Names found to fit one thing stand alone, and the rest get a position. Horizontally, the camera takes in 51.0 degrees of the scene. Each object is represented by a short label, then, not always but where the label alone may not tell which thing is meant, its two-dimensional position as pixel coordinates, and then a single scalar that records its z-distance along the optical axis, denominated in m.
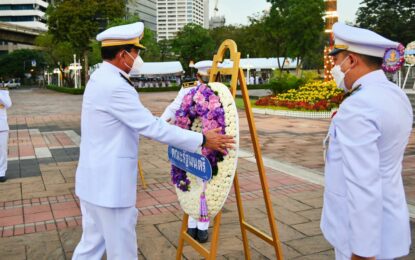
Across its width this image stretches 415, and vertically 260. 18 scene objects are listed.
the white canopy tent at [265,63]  46.67
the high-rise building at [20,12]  95.75
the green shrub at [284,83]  19.84
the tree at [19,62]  80.06
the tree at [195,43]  49.47
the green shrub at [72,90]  38.89
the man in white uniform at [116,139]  2.70
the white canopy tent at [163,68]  45.54
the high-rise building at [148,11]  134.25
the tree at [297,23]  35.41
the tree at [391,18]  36.47
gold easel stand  2.99
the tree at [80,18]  37.84
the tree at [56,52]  48.02
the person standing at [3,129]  7.09
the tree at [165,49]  65.19
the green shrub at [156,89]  41.00
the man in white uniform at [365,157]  1.93
